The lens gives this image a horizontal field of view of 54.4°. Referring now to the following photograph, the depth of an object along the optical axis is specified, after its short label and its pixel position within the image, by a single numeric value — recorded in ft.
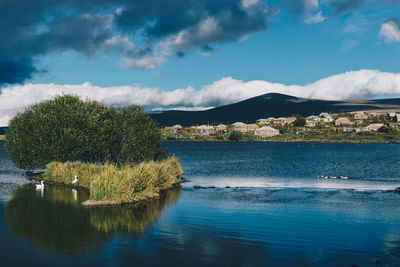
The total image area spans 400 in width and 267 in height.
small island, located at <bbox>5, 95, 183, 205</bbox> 199.64
